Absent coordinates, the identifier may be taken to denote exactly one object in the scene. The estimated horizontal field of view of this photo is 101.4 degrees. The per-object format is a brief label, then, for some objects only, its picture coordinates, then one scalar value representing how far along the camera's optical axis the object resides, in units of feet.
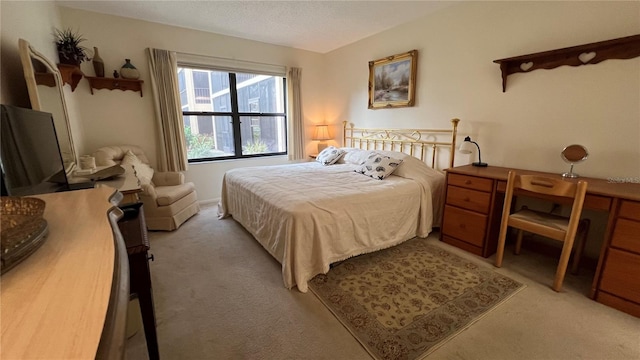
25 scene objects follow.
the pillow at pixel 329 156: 12.48
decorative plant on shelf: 8.30
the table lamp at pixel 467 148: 8.77
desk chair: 5.85
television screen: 3.88
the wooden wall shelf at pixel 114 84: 10.23
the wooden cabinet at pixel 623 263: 5.34
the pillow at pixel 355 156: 11.62
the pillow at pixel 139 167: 9.58
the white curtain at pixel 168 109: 11.21
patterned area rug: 5.01
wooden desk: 5.39
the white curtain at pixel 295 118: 14.57
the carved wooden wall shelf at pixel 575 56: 6.20
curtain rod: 11.65
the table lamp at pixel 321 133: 15.53
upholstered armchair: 9.50
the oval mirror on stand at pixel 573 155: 6.77
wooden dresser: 1.07
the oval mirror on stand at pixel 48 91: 5.72
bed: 6.53
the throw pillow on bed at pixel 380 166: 9.59
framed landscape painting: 11.05
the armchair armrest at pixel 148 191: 9.16
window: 12.90
